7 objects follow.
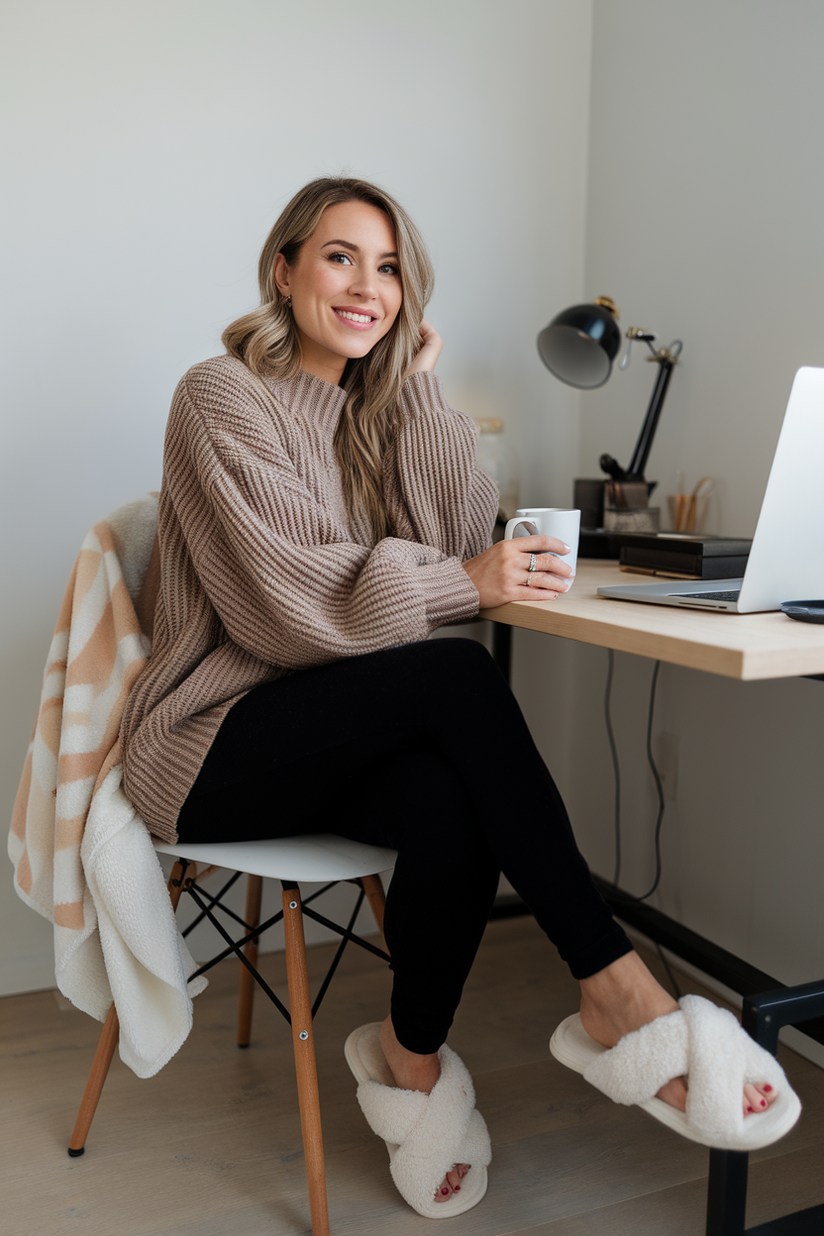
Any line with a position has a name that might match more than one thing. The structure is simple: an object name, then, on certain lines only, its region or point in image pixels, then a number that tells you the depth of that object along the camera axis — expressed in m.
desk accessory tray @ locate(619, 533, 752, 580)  1.28
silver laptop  0.92
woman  1.06
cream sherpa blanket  1.14
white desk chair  1.12
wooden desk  0.81
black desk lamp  1.63
